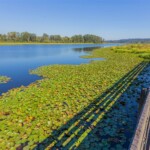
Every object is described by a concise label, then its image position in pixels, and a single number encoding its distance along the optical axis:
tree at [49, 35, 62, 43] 144.38
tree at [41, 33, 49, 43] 133.50
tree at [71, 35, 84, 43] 154.25
